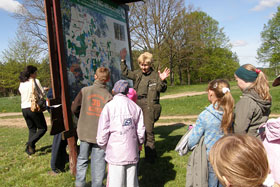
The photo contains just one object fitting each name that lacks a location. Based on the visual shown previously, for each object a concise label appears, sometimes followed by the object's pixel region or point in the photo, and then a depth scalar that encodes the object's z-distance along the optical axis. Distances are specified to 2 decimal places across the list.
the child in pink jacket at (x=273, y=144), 2.15
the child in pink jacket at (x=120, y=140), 2.85
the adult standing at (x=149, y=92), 4.59
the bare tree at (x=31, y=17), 24.47
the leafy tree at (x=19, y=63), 29.34
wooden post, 3.53
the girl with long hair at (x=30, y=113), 5.23
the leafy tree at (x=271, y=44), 36.38
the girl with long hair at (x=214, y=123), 2.78
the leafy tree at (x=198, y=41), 32.44
